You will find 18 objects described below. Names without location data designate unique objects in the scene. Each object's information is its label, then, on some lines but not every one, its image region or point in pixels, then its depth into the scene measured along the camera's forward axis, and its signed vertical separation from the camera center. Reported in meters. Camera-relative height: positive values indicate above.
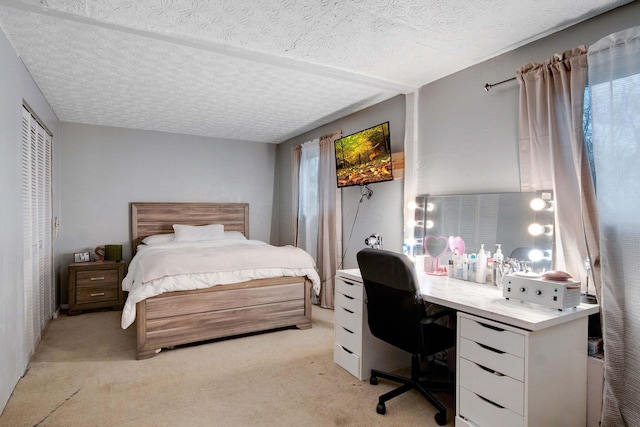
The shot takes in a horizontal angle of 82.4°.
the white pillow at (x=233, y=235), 5.25 -0.40
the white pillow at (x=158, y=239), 4.77 -0.42
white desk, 1.66 -0.74
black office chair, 2.04 -0.61
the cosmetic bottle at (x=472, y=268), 2.57 -0.41
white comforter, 3.12 -0.57
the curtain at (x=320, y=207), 4.50 +0.02
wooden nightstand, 4.40 -0.97
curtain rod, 2.65 +0.92
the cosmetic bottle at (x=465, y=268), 2.62 -0.42
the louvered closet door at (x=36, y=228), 3.00 -0.20
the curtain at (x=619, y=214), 1.85 -0.01
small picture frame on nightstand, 4.66 -0.64
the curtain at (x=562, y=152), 2.08 +0.36
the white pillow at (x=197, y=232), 4.94 -0.34
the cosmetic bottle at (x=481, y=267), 2.51 -0.39
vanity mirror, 2.34 -0.11
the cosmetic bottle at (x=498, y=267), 2.38 -0.37
